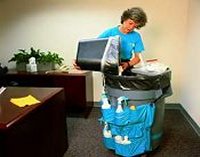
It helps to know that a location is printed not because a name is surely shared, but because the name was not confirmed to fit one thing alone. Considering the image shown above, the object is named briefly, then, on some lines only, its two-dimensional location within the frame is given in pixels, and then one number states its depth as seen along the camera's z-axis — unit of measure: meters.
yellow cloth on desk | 1.98
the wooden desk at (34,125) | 1.64
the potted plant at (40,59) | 3.80
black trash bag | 2.25
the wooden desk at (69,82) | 3.58
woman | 2.50
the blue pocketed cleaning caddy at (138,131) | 2.27
